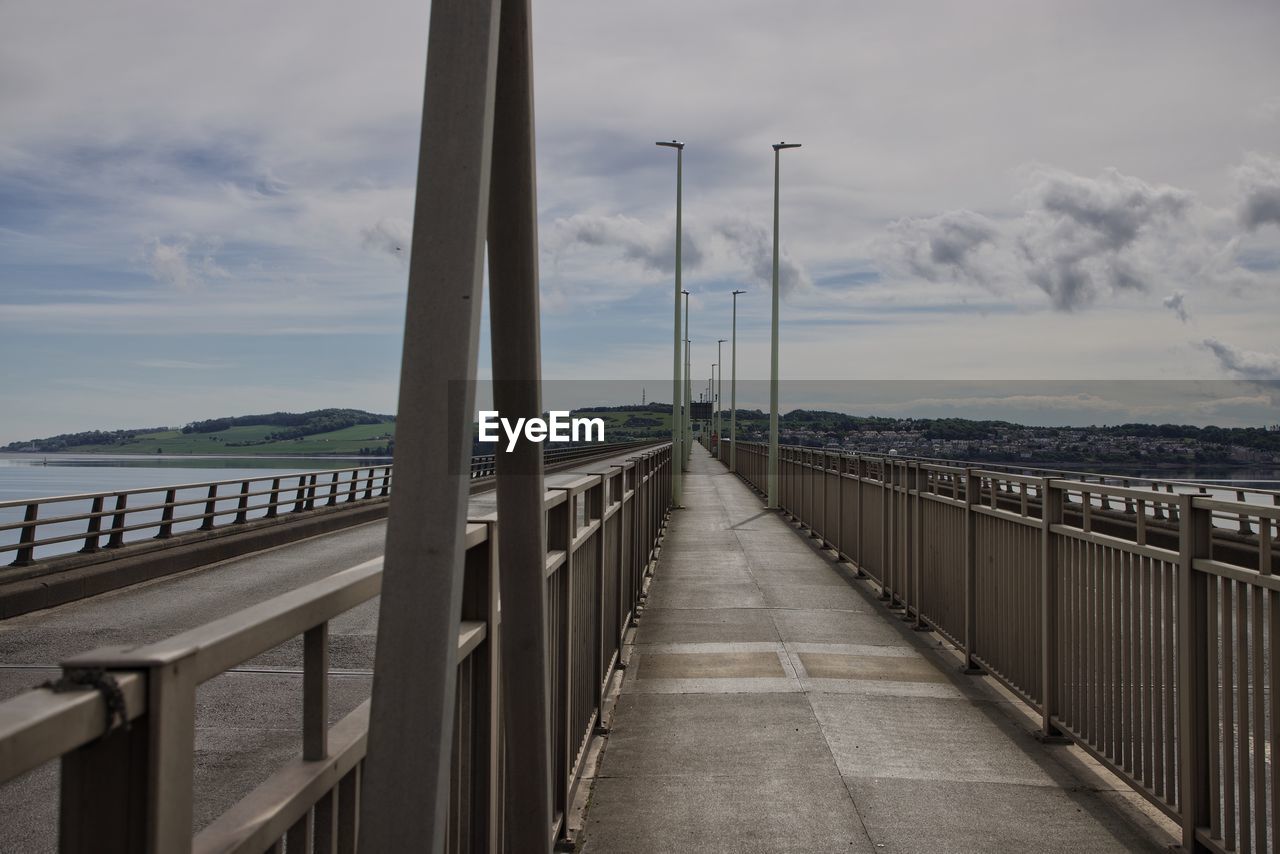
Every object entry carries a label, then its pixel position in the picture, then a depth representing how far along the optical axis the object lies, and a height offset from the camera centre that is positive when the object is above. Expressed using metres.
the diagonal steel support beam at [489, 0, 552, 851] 3.24 -0.07
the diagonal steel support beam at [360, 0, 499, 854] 2.18 -0.23
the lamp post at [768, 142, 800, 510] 29.15 +0.84
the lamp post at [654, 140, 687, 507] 31.59 +1.24
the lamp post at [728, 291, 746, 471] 59.64 +1.06
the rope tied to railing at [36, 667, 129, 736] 1.42 -0.34
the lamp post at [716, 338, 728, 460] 95.88 -0.26
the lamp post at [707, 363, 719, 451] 128.96 +1.45
